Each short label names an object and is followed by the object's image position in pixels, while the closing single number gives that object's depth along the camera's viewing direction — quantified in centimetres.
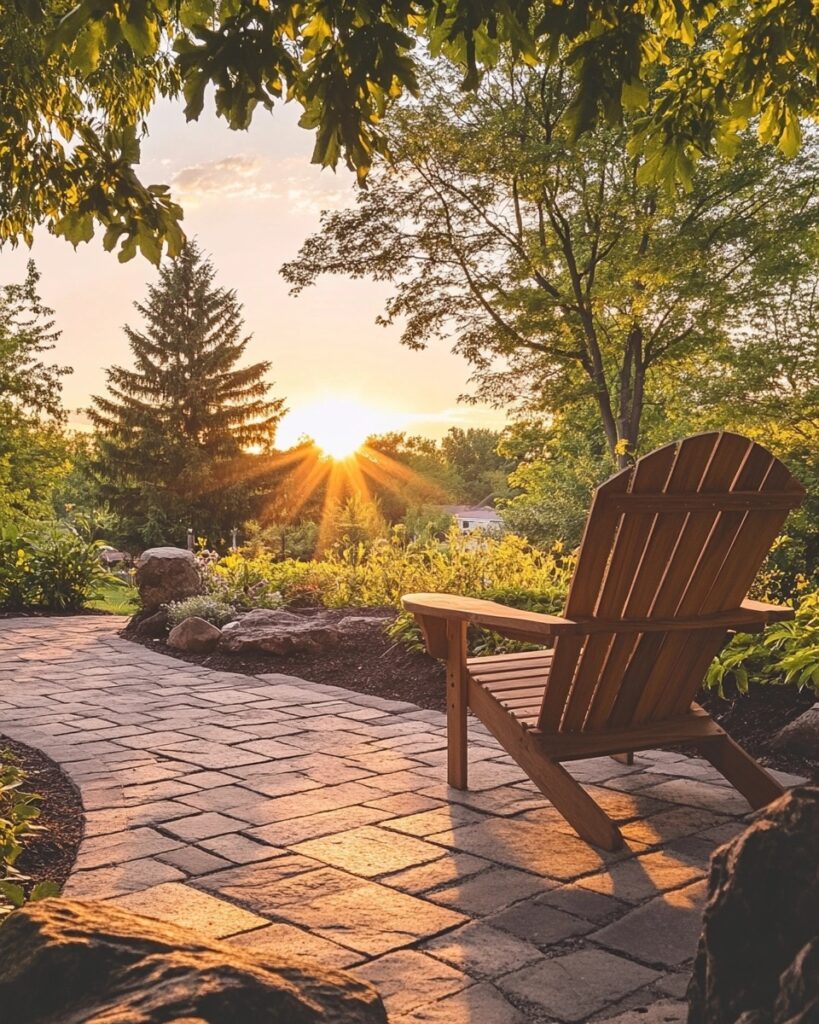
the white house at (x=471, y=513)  6738
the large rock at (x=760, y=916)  136
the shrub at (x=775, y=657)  455
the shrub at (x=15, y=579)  1084
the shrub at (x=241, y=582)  972
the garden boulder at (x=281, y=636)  713
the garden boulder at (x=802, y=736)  417
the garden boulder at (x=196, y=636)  766
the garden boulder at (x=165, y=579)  935
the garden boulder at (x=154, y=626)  876
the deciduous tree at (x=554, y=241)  1395
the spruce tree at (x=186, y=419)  3384
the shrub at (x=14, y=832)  229
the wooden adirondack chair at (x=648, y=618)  312
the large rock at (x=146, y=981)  130
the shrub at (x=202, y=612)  857
